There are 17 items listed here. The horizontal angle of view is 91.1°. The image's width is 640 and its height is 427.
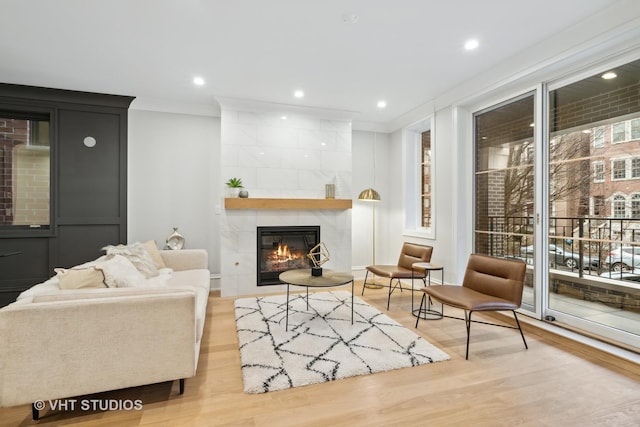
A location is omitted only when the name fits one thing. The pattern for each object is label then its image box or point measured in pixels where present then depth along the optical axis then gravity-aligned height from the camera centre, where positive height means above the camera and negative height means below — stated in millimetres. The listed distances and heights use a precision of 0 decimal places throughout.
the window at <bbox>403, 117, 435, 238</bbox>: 4879 +588
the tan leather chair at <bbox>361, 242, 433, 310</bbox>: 3697 -664
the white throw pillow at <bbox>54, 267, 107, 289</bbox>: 2152 -460
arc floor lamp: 4634 +252
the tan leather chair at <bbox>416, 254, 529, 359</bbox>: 2555 -682
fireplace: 4488 -524
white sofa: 1645 -715
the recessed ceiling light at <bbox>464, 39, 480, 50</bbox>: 2783 +1530
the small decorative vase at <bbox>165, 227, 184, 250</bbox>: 4242 -383
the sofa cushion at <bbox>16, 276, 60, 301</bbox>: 1890 -503
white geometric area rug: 2193 -1105
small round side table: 3383 -1081
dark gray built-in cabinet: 3756 +357
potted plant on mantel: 4234 +368
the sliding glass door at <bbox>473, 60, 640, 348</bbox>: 2461 +144
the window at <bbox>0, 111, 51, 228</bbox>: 3828 +522
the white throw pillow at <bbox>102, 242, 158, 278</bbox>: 3104 -451
